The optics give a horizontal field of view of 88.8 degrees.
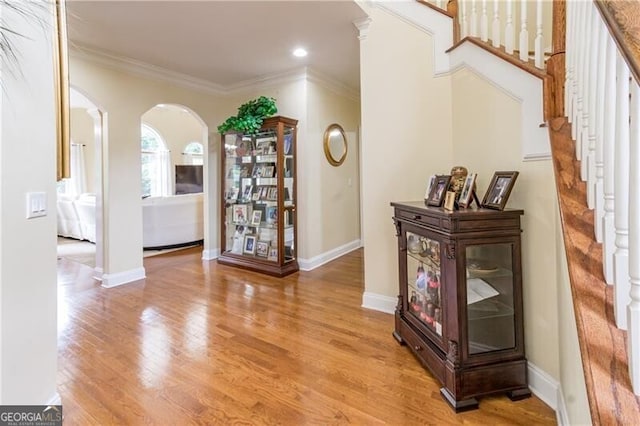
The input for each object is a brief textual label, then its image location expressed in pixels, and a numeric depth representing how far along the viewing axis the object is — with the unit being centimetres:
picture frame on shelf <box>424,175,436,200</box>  216
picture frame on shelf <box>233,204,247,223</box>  460
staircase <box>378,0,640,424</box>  72
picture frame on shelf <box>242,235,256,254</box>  443
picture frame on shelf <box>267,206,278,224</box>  425
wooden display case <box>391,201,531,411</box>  167
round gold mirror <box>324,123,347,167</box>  459
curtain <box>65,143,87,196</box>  816
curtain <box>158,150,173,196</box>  877
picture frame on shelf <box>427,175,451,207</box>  197
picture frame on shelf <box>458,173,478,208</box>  182
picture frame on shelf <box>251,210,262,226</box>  447
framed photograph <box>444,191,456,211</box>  182
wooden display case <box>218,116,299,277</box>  413
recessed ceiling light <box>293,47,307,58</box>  352
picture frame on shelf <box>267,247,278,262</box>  417
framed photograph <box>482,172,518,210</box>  171
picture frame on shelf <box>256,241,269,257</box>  429
